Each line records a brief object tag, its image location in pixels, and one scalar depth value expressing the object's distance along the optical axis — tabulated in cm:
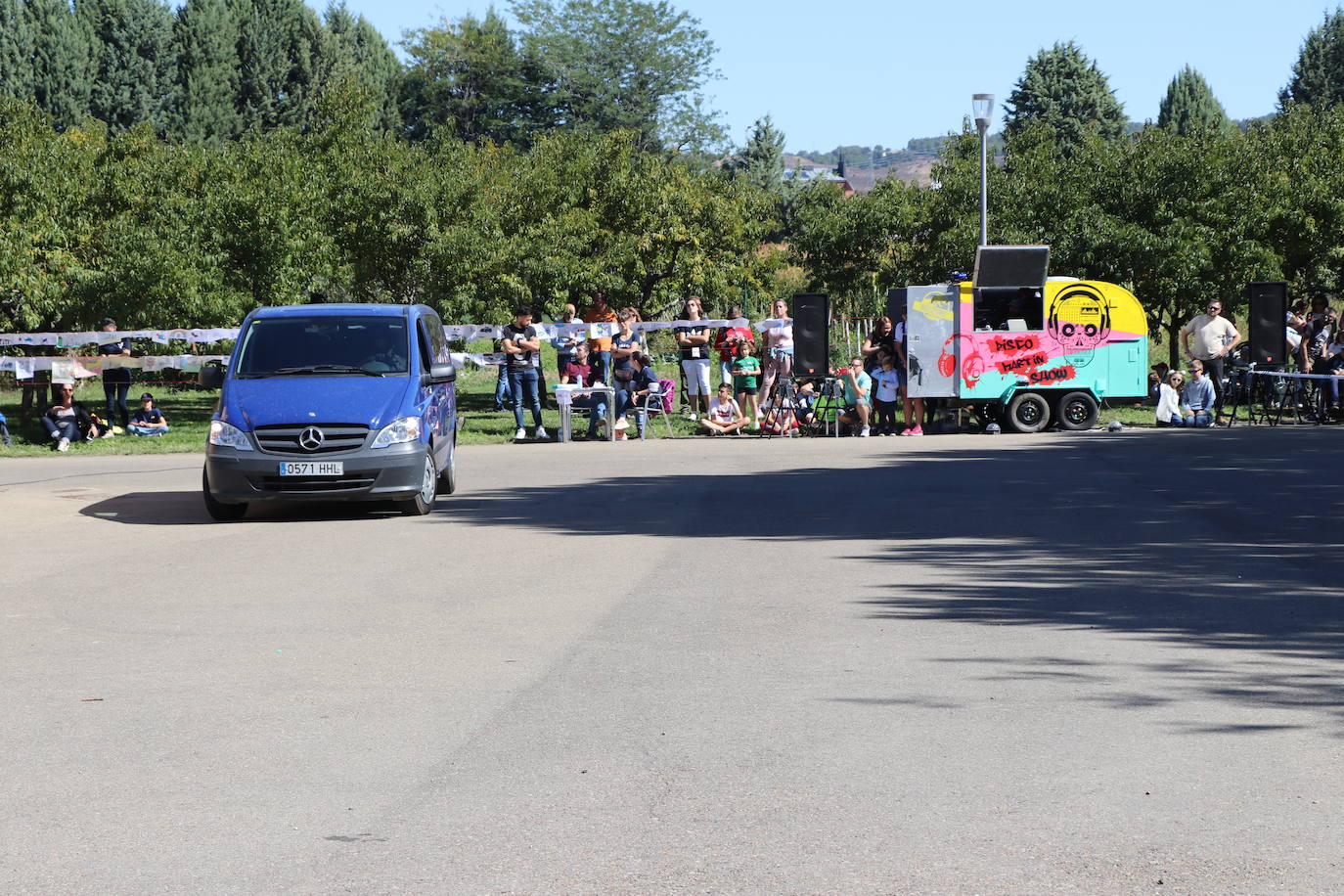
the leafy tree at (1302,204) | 3381
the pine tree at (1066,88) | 8244
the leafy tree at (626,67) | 8631
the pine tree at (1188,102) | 9406
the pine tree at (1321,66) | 9369
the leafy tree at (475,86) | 8634
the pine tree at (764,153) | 7931
